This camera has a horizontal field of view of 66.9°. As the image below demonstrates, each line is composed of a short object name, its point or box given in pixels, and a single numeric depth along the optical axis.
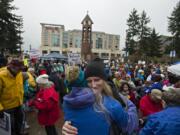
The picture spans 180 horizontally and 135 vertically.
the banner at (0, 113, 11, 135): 2.23
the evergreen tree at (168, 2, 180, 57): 26.04
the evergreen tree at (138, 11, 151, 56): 31.26
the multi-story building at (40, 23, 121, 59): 45.42
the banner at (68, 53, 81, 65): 6.73
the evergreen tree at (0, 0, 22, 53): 18.46
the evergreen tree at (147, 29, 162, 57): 30.57
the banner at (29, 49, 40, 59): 8.91
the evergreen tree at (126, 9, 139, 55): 33.66
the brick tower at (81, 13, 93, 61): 26.33
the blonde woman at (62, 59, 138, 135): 1.18
